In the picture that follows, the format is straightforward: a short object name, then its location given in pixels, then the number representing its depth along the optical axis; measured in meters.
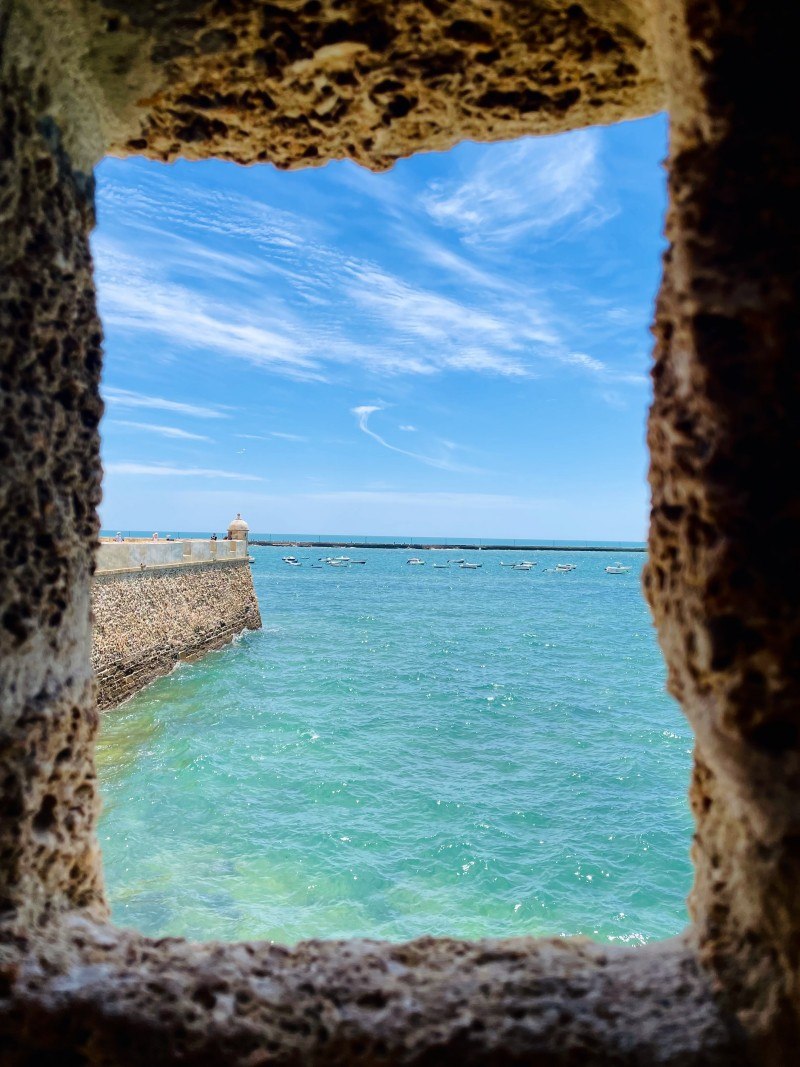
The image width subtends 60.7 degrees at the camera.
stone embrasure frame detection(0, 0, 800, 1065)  1.46
